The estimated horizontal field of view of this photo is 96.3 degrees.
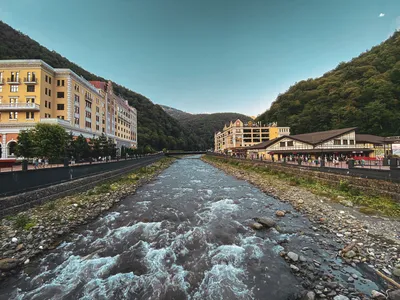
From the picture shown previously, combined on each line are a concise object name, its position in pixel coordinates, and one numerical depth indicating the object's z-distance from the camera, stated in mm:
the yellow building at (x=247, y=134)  94938
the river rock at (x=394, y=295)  5277
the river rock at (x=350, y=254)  7523
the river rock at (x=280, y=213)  13003
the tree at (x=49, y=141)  27436
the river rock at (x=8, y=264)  7055
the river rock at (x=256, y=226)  11012
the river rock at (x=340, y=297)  5359
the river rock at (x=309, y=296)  5486
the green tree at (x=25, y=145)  28427
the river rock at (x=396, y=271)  6250
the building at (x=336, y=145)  35938
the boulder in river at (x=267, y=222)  11328
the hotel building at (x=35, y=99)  34625
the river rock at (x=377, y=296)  5401
